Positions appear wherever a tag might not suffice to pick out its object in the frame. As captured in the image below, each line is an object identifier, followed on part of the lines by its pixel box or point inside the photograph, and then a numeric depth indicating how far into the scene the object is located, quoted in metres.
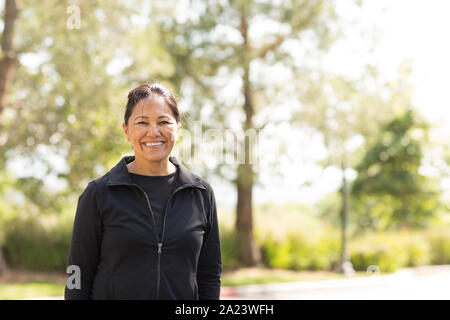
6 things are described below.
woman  2.29
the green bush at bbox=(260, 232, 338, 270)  17.84
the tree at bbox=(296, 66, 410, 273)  16.09
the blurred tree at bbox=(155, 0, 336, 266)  15.81
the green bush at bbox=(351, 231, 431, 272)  18.50
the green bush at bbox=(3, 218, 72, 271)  15.01
